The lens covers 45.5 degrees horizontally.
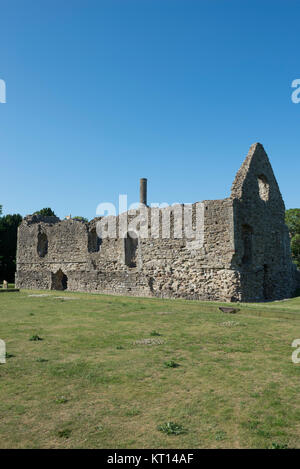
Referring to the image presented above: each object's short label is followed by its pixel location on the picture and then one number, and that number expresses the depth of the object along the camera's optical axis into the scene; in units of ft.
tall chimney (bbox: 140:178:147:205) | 119.44
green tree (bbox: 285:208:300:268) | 155.01
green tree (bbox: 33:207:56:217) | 182.59
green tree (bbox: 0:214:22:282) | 153.79
